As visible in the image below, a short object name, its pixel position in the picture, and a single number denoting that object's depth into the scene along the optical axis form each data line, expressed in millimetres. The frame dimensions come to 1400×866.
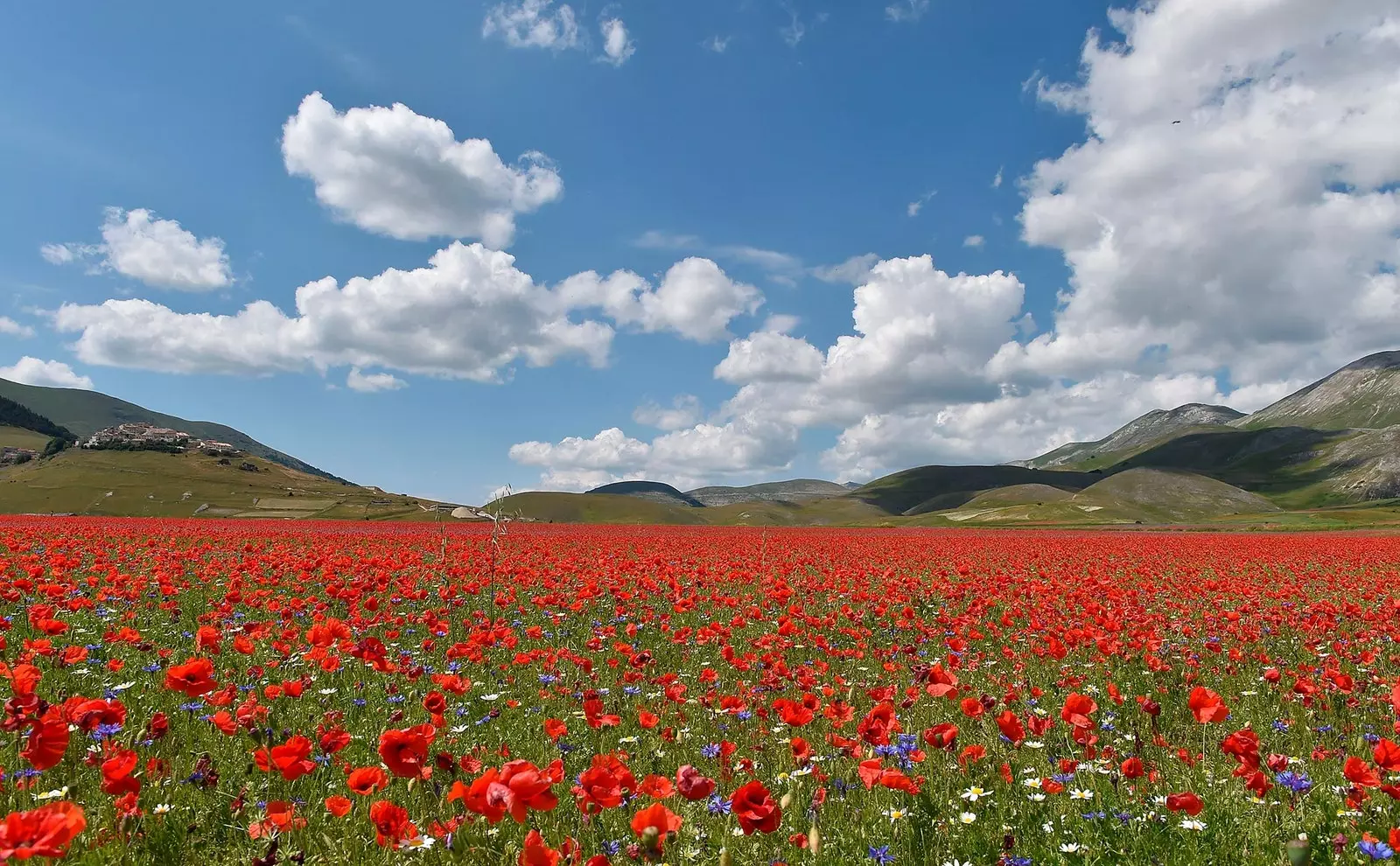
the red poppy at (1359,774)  3170
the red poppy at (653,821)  2301
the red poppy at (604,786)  2576
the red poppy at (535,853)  2203
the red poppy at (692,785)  2445
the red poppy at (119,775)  2672
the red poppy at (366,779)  2744
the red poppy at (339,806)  2872
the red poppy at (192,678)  2953
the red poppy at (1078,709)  3472
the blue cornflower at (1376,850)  2861
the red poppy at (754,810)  2287
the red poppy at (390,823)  2533
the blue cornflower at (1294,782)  3773
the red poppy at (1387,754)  3139
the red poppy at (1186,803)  3275
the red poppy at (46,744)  2412
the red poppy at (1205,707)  3490
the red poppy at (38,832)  1690
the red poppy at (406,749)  2537
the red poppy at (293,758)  2773
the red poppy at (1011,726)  3469
